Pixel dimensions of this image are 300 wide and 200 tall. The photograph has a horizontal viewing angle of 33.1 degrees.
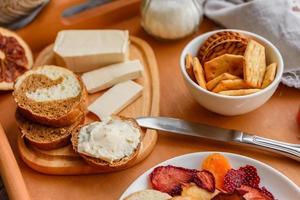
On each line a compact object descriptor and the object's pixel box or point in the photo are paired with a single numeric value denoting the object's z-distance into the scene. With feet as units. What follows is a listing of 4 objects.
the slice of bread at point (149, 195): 3.36
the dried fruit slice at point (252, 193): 3.38
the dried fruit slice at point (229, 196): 3.19
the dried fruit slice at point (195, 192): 3.37
